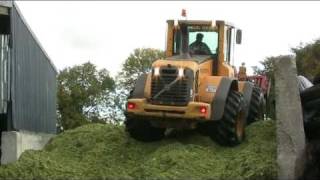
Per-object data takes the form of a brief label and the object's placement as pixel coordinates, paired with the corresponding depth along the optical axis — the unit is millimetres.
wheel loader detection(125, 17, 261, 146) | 11555
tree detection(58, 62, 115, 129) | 56938
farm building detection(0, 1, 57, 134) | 13273
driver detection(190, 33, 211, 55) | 13422
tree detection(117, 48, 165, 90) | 64125
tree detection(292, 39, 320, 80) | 36844
